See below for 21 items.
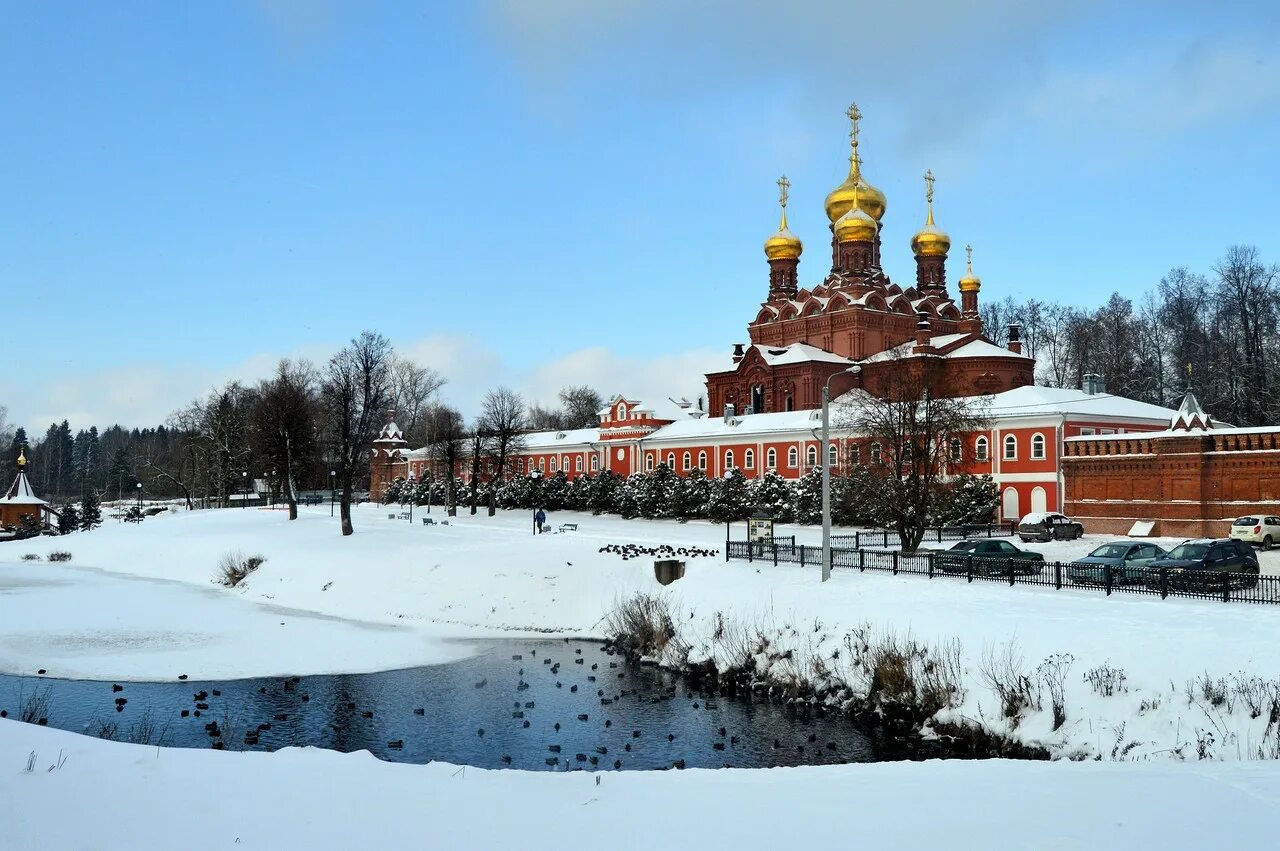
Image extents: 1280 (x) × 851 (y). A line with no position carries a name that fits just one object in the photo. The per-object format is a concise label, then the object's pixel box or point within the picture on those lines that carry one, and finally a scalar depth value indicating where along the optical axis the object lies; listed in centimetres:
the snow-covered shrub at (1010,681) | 1761
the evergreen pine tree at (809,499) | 4988
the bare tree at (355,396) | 4903
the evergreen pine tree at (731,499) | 5275
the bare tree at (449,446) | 6429
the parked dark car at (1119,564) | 2159
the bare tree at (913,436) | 3256
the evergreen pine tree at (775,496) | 5162
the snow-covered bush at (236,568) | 4191
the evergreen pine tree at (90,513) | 6856
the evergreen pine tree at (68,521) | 6881
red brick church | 5359
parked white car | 3366
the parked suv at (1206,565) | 1977
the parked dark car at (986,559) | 2308
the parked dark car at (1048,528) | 3959
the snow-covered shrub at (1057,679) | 1691
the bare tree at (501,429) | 6844
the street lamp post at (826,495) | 2488
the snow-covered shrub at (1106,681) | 1689
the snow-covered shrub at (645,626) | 2720
